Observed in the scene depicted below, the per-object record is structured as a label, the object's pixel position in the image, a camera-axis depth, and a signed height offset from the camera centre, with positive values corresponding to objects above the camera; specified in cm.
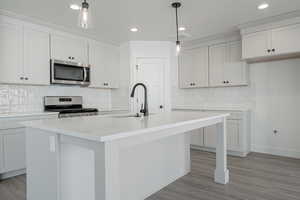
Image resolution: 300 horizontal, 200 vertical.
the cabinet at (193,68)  433 +74
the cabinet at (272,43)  303 +93
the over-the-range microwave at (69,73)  338 +52
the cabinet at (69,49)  343 +98
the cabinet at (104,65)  407 +79
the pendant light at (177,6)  264 +131
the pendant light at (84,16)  164 +72
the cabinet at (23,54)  288 +75
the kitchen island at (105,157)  110 -49
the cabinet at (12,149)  263 -68
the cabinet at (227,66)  386 +70
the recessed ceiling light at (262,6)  269 +132
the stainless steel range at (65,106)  335 -10
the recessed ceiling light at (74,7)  266 +132
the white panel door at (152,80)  443 +47
